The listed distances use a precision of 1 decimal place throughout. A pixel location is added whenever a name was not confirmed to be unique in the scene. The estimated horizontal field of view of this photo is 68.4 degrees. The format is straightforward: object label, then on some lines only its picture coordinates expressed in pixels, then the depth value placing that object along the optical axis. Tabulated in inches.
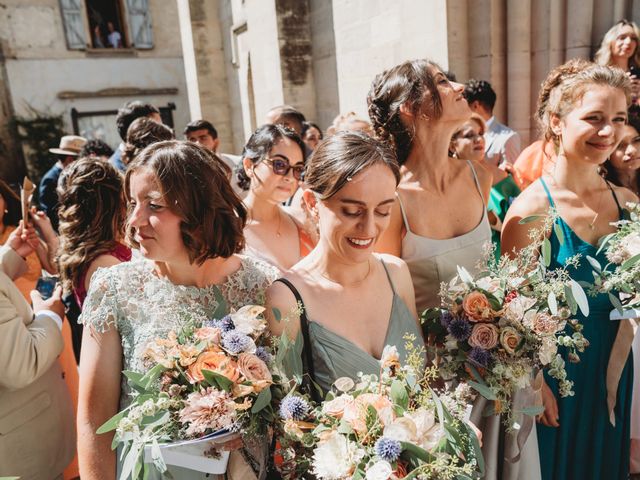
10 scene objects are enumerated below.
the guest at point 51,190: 230.1
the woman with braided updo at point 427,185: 88.4
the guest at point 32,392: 81.7
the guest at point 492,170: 138.5
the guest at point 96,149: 222.7
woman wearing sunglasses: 112.2
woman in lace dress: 63.8
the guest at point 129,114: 199.2
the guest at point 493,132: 177.5
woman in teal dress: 89.6
